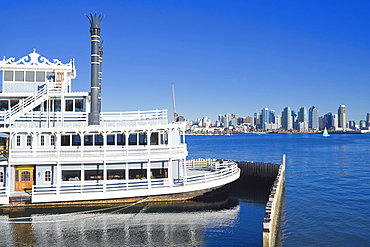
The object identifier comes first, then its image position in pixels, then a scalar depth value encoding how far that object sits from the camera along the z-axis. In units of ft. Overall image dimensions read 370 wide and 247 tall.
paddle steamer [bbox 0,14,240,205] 83.97
